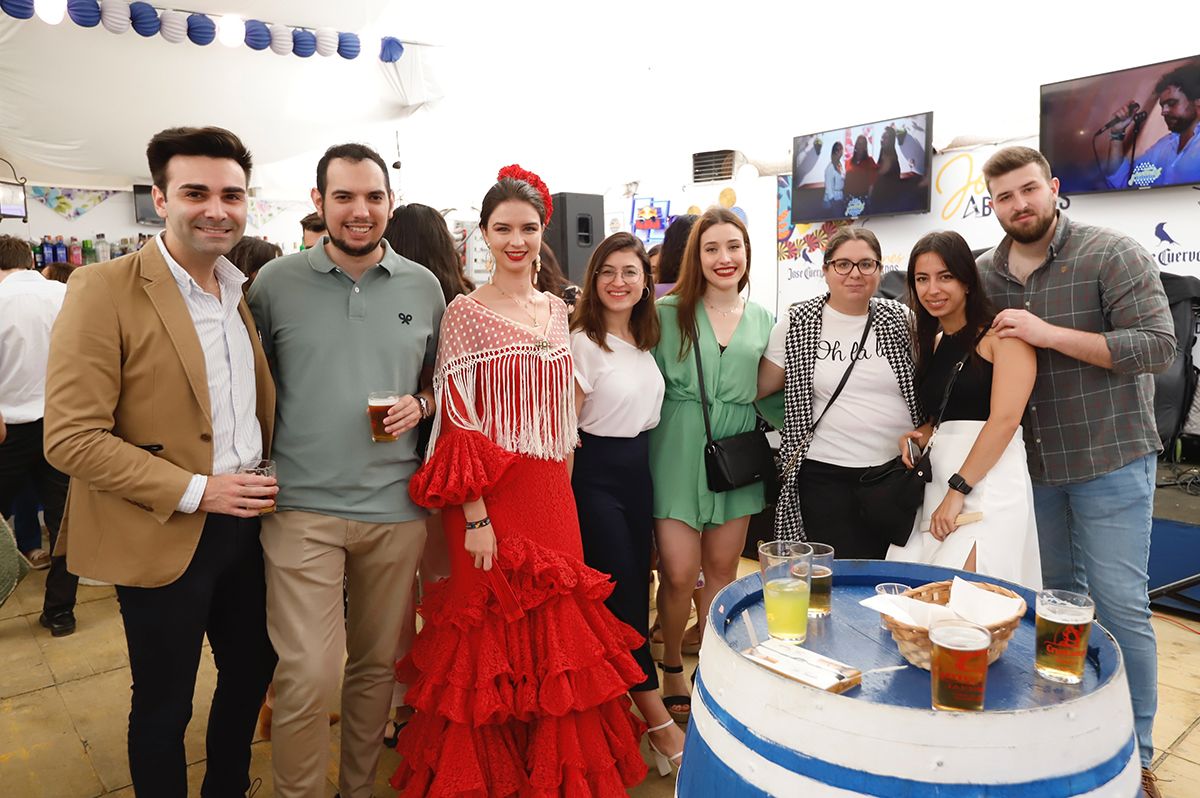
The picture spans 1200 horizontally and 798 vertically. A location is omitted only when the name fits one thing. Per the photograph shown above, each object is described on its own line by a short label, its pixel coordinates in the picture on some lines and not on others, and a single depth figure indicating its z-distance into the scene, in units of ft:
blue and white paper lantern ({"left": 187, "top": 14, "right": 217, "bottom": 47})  17.31
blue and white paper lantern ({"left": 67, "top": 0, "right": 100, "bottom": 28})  16.21
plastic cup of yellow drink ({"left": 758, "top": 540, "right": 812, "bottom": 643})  4.42
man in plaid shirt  7.23
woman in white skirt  6.89
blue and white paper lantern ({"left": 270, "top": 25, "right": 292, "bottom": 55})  18.28
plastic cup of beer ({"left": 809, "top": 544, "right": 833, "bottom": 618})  4.82
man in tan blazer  5.36
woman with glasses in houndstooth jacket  7.82
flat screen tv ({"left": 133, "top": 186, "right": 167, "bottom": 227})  34.71
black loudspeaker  19.17
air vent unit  26.96
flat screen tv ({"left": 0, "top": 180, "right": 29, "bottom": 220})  27.91
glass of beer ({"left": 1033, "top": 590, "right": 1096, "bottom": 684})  3.85
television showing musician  16.40
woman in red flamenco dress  6.55
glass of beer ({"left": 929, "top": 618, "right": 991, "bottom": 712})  3.46
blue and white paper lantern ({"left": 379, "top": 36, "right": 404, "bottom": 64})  19.90
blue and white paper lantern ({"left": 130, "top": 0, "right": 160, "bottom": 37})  16.80
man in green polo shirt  6.39
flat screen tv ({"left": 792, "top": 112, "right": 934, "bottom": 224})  21.20
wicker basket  3.99
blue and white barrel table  3.22
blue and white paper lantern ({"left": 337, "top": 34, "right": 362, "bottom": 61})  19.20
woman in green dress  8.30
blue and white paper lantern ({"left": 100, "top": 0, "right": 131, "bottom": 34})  16.69
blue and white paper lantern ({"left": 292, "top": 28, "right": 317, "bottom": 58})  18.49
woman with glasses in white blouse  7.82
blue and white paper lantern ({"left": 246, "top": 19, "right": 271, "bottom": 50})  18.03
